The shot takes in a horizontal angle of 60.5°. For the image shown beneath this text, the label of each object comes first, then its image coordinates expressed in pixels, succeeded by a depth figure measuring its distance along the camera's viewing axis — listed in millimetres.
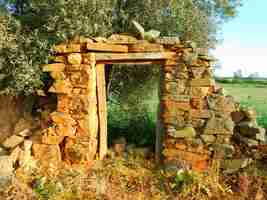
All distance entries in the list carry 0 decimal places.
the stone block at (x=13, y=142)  3975
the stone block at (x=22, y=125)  4326
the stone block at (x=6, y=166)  3525
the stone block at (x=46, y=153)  3968
